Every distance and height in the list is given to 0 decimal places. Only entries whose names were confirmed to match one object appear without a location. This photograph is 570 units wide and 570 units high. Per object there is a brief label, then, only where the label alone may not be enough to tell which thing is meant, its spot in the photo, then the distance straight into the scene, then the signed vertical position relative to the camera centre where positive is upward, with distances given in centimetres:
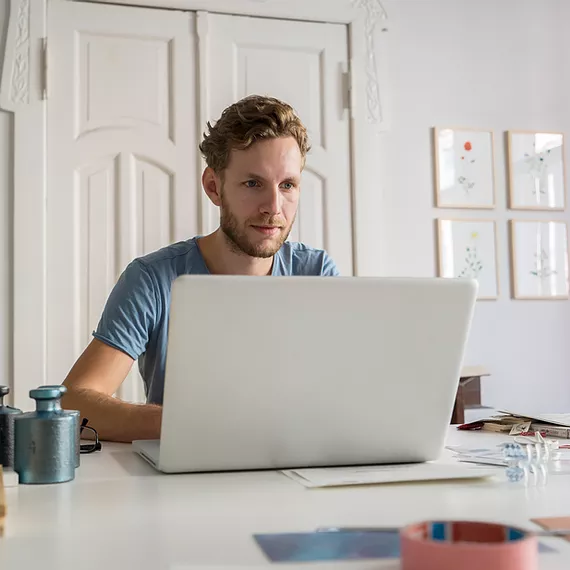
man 171 +19
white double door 283 +70
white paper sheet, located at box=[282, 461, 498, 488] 94 -20
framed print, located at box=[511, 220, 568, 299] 336 +23
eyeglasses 124 -21
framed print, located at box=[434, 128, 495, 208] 327 +62
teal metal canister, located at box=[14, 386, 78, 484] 95 -15
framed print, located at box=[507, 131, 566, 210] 339 +62
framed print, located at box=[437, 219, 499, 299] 325 +26
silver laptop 92 -7
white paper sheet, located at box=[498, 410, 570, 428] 146 -21
